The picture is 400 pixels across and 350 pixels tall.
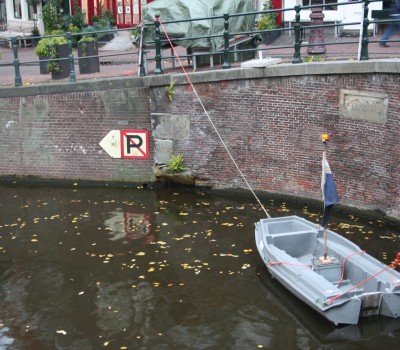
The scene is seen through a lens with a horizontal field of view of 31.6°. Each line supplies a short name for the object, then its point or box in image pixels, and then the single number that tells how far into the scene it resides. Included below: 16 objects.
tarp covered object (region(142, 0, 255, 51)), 14.88
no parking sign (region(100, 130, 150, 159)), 15.08
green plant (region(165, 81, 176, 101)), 14.51
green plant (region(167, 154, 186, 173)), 14.73
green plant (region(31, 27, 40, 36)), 26.22
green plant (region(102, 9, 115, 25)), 24.92
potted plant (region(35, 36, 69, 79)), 15.86
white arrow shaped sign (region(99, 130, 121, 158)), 15.21
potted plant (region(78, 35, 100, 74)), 16.22
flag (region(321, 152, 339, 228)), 9.91
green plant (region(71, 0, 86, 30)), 24.80
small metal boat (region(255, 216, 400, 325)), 8.92
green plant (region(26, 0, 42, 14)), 26.21
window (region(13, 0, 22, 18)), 28.19
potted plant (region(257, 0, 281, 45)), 19.73
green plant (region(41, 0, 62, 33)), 24.80
